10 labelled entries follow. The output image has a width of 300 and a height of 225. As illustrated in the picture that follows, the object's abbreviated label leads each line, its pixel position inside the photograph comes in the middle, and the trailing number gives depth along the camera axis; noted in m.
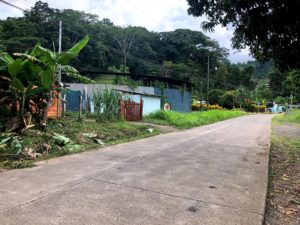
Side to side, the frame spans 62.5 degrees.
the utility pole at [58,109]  10.25
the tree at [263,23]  6.07
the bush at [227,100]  48.89
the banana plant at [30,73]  6.42
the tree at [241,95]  48.03
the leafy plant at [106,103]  11.41
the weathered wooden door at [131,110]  13.60
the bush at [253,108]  50.64
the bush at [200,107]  37.70
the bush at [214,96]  50.21
